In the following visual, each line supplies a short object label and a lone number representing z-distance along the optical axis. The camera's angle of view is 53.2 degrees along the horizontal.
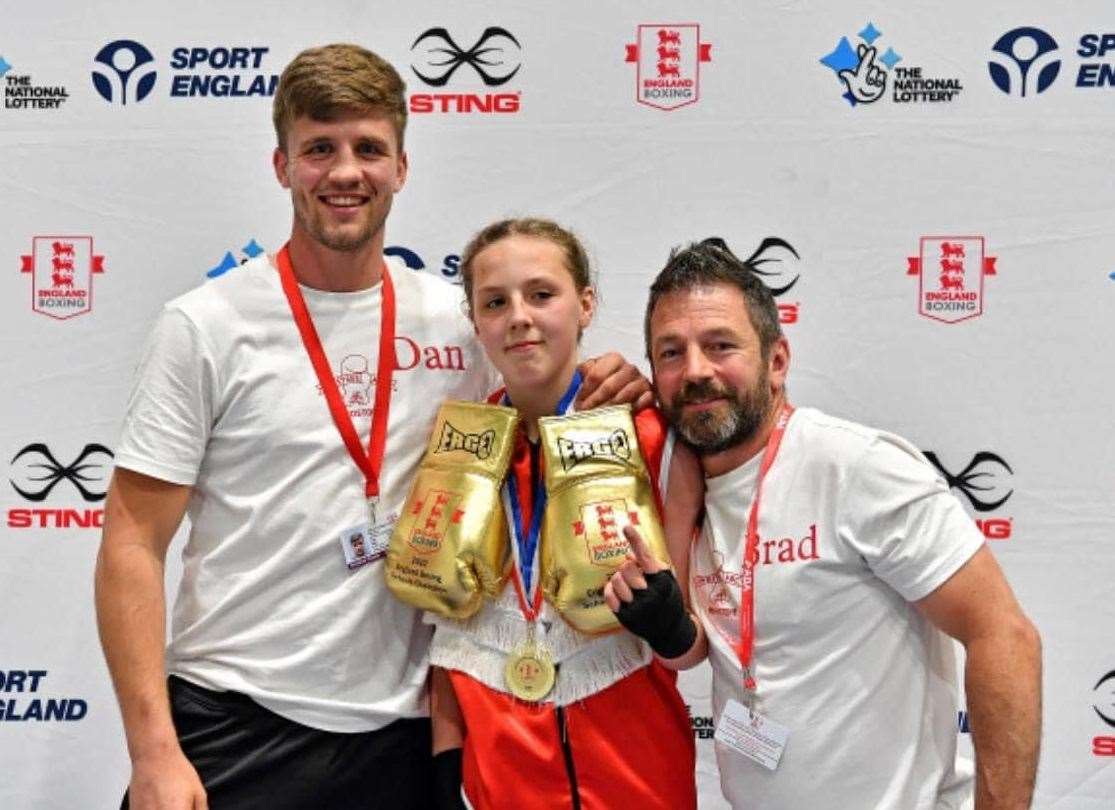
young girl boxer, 1.83
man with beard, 1.76
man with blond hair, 1.92
